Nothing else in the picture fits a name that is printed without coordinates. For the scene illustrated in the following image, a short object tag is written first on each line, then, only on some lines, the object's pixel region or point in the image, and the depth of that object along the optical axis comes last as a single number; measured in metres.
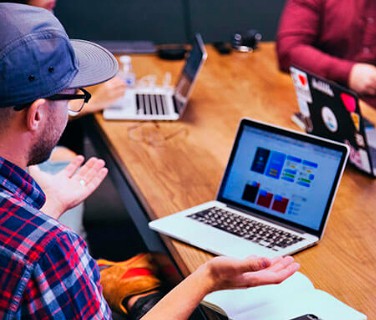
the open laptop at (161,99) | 2.35
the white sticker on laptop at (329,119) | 2.00
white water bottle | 2.58
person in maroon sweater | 2.69
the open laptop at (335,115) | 1.90
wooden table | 1.54
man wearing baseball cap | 1.08
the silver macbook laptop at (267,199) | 1.61
